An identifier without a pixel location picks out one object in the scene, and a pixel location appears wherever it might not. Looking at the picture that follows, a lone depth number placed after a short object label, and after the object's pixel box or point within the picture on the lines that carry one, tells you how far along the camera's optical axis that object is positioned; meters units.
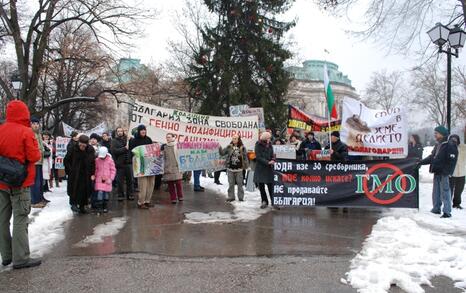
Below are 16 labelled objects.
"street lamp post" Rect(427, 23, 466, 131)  12.89
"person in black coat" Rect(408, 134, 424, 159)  19.23
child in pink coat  9.45
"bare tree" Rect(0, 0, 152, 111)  20.36
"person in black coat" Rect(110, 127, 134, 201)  10.98
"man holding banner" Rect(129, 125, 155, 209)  10.27
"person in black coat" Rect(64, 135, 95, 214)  9.38
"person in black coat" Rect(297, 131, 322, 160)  12.96
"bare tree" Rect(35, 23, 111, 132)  22.17
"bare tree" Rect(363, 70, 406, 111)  63.78
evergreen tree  27.56
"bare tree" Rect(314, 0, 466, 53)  12.69
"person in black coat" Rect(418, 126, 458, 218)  8.84
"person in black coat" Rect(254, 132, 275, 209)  10.02
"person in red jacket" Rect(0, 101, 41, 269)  5.42
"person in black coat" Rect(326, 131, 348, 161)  10.26
